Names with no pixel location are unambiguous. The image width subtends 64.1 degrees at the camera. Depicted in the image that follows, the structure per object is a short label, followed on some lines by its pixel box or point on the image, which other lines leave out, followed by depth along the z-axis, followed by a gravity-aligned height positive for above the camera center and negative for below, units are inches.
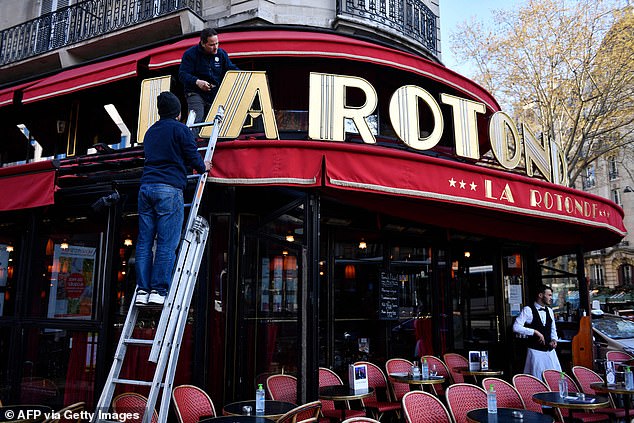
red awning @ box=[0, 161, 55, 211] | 239.3 +55.4
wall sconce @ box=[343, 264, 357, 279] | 331.6 +20.0
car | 456.1 -29.2
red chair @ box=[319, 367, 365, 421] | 243.4 -52.2
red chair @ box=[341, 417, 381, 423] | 153.2 -35.5
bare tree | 755.4 +356.1
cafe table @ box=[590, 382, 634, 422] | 236.5 -41.3
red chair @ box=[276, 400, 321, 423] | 170.1 -38.9
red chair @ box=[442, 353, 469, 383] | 325.1 -38.1
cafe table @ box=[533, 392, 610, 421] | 208.1 -41.3
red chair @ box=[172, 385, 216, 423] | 198.8 -40.1
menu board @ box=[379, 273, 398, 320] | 341.4 +2.8
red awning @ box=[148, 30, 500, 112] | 300.2 +149.7
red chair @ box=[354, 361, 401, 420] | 263.3 -52.9
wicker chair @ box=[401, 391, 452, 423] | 188.5 -39.6
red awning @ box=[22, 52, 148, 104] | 297.7 +132.9
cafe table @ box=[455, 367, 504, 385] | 294.0 -40.7
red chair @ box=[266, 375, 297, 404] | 233.0 -39.3
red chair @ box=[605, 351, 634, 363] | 356.2 -38.0
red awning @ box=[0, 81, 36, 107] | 334.0 +134.0
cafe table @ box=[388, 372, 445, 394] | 260.1 -40.1
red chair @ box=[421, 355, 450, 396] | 308.2 -39.7
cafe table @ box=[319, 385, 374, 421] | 221.0 -40.8
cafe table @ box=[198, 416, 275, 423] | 176.1 -40.9
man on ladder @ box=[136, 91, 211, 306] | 160.7 +35.4
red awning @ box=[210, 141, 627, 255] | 211.0 +54.0
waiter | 306.3 -20.6
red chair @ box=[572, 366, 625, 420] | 255.0 -42.0
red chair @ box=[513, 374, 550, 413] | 239.9 -40.6
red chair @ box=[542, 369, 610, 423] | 250.0 -43.1
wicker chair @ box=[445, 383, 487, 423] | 205.6 -39.9
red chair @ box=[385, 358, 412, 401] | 277.2 -39.0
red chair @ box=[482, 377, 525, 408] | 221.8 -39.7
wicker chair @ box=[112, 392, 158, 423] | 184.5 -37.3
